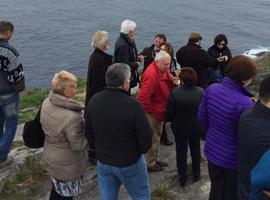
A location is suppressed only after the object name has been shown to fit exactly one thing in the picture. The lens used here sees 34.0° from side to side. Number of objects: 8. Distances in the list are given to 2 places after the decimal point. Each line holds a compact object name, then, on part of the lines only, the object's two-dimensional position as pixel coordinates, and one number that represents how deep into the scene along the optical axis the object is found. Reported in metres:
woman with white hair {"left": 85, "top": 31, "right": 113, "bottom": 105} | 7.55
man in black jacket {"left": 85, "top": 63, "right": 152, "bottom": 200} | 5.13
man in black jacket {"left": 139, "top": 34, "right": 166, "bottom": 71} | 9.07
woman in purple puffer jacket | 5.04
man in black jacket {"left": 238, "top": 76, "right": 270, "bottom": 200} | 4.08
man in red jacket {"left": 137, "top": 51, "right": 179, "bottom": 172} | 7.25
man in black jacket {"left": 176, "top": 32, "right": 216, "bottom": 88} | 8.92
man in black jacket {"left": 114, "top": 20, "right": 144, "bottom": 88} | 8.42
